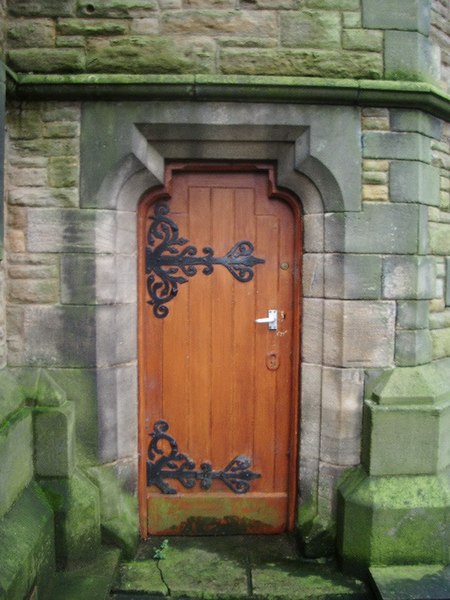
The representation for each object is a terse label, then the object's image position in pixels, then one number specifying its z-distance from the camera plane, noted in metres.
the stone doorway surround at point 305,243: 3.25
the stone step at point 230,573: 3.12
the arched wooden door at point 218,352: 3.58
